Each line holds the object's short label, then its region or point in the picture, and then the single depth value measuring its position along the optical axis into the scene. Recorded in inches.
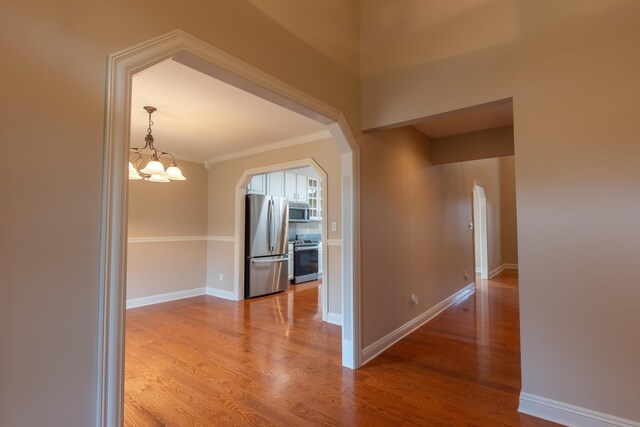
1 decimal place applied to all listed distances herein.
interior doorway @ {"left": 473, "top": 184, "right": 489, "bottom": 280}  271.1
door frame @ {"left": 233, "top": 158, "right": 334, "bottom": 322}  183.7
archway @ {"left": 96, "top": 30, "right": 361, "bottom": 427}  45.4
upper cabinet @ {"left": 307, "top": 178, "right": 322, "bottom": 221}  283.0
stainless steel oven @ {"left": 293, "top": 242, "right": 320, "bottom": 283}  253.1
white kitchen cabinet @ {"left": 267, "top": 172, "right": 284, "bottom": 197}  235.3
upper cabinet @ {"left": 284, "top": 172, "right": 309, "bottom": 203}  252.4
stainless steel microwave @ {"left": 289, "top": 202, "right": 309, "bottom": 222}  256.7
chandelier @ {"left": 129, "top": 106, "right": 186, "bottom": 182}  120.7
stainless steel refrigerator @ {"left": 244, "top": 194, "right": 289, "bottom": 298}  204.4
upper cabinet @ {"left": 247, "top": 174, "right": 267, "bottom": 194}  218.5
